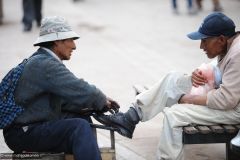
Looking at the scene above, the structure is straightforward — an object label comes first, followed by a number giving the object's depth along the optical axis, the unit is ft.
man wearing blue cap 23.17
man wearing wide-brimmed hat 20.96
